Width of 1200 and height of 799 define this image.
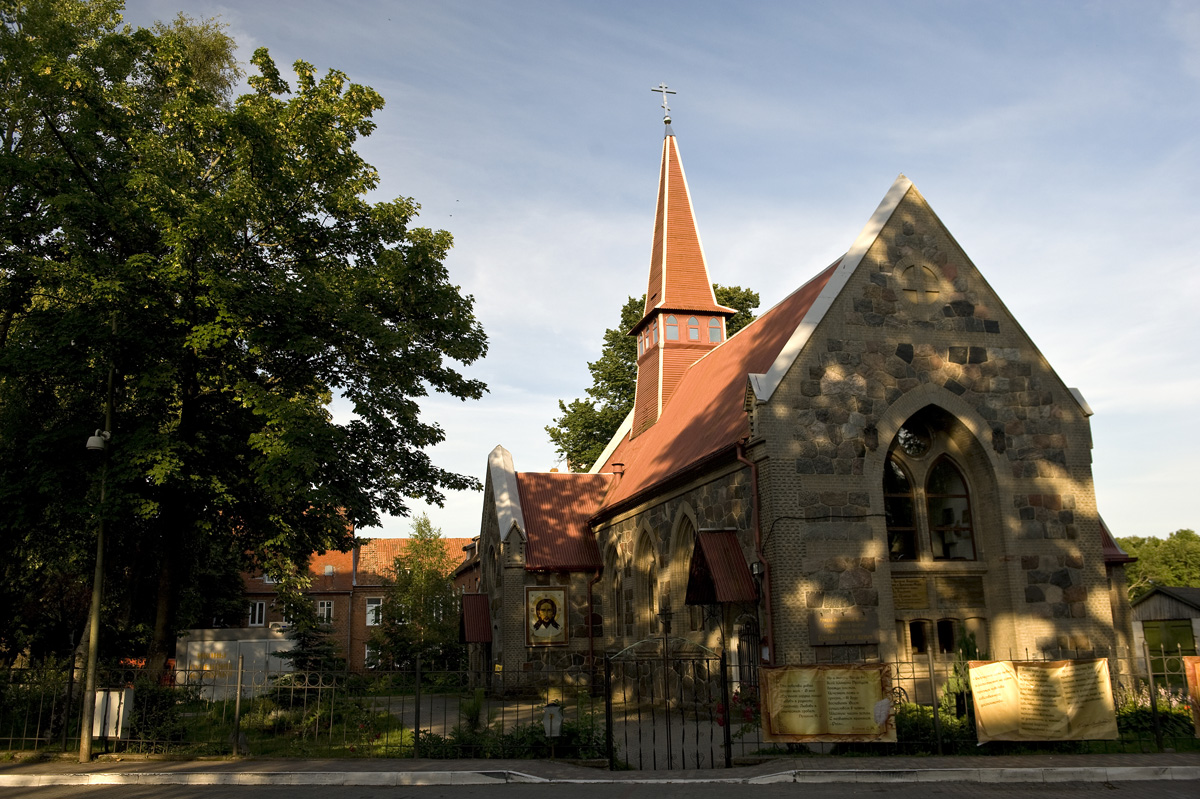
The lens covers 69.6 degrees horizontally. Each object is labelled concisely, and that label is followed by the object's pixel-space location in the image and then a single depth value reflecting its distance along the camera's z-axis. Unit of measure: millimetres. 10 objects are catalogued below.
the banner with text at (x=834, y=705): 10969
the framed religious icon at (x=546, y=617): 24016
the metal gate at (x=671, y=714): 11398
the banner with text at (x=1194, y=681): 11781
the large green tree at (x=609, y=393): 36531
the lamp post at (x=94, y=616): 12392
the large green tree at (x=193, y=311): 16125
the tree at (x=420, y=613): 39406
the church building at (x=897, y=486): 14320
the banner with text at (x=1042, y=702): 11086
